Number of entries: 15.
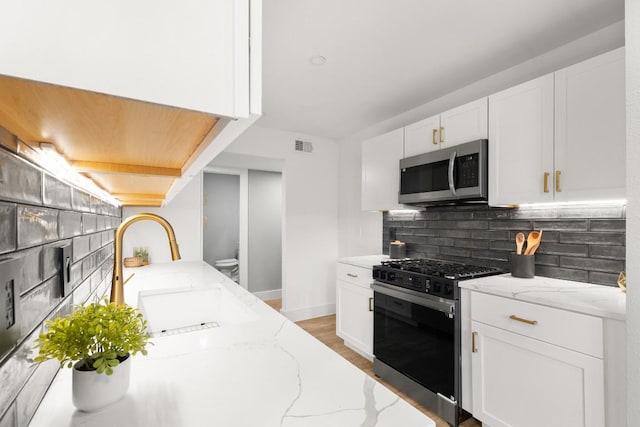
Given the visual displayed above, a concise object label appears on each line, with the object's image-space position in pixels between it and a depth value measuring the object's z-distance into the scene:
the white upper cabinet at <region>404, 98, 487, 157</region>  2.24
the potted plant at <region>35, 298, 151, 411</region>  0.57
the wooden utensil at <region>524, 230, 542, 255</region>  2.06
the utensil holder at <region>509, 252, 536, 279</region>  2.05
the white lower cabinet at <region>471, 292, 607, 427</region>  1.45
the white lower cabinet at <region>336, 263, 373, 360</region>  2.78
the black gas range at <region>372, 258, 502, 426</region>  1.99
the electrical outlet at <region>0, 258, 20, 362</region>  0.49
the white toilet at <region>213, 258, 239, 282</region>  5.04
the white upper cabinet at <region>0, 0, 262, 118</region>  0.33
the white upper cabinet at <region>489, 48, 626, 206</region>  1.61
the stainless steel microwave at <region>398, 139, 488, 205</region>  2.18
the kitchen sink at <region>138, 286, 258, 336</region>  1.59
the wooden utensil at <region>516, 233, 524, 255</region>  2.12
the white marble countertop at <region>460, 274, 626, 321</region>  1.44
